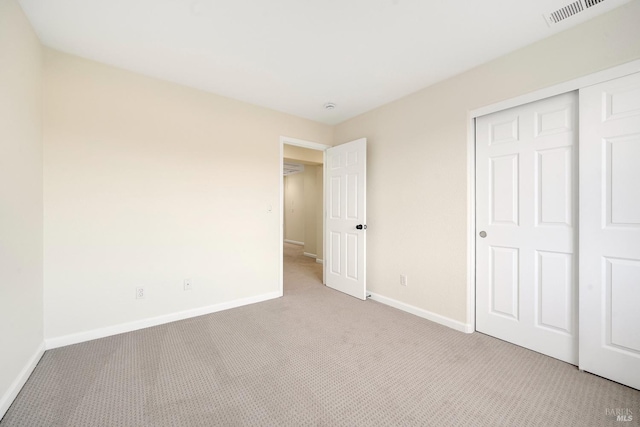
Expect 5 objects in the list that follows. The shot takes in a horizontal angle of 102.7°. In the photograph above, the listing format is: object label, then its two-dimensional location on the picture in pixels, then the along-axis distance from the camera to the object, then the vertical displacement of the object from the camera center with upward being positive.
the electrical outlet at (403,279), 3.05 -0.82
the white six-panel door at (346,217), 3.46 -0.08
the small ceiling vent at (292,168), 7.23 +1.31
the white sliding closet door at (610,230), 1.70 -0.12
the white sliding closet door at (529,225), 2.00 -0.12
